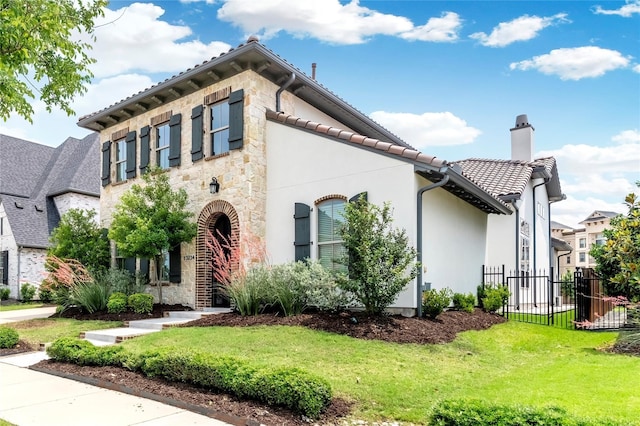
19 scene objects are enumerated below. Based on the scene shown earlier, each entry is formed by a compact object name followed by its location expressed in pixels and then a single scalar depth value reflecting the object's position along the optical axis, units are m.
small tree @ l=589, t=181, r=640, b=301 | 7.76
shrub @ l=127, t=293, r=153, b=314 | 11.93
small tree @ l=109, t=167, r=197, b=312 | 11.78
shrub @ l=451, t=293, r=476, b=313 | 10.95
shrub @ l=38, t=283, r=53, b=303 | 20.20
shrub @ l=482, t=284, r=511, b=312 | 11.64
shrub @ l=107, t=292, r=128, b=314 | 12.05
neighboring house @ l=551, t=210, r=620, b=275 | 45.50
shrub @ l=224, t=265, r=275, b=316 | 9.71
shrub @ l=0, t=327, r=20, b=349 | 8.54
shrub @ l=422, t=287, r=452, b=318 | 9.18
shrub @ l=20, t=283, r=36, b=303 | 21.75
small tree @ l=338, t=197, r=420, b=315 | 8.34
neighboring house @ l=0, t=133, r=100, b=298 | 22.78
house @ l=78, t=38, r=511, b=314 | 9.84
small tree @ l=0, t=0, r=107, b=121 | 6.62
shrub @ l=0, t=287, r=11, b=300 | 22.33
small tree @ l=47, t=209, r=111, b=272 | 14.47
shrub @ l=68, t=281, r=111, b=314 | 12.66
